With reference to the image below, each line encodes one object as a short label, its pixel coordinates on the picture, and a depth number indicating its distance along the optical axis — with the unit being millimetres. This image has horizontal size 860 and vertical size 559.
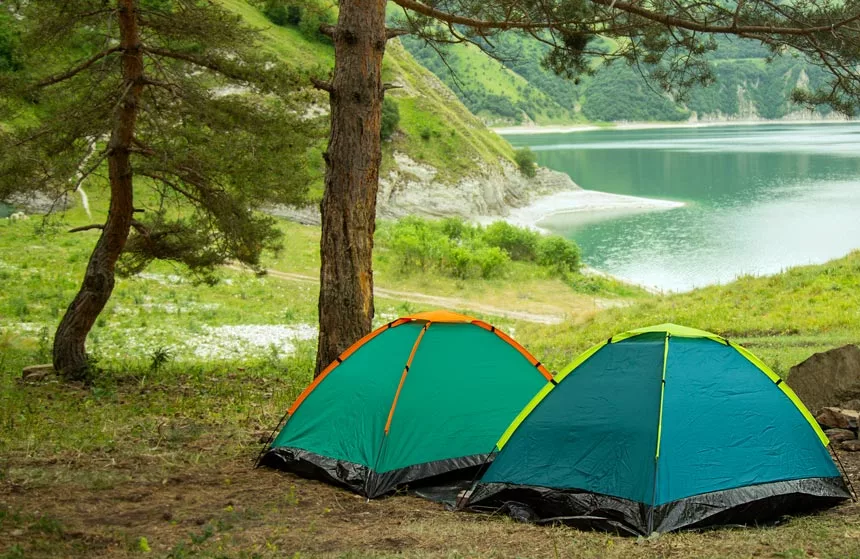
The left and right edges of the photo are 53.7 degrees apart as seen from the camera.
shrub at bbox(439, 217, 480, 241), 48312
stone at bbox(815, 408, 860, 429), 8453
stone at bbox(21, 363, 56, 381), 13125
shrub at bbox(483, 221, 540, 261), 47312
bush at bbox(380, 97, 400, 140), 58800
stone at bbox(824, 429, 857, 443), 8375
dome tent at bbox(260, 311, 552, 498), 7805
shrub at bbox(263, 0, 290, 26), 64625
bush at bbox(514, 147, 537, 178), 77500
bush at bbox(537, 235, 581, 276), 43281
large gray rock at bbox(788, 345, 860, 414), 9328
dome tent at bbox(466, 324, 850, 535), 6555
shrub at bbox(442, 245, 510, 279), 40219
